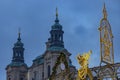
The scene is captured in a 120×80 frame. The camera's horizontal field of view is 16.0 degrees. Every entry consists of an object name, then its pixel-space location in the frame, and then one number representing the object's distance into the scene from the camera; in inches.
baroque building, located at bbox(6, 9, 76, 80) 2915.8
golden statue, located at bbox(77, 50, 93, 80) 1318.9
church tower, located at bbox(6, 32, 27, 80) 3240.7
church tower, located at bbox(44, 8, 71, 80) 2891.2
